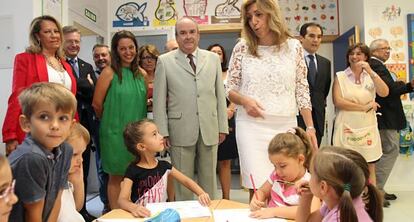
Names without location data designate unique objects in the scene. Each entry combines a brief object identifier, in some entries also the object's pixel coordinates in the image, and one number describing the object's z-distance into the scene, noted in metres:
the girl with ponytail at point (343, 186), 1.13
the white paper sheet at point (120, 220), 1.42
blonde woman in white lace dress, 2.02
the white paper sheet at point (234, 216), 1.39
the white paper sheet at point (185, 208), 1.47
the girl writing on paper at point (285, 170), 1.70
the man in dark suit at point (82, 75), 2.94
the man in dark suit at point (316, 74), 3.11
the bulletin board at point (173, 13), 5.13
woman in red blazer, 2.29
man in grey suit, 2.42
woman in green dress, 2.61
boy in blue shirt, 1.24
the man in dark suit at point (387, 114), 3.53
